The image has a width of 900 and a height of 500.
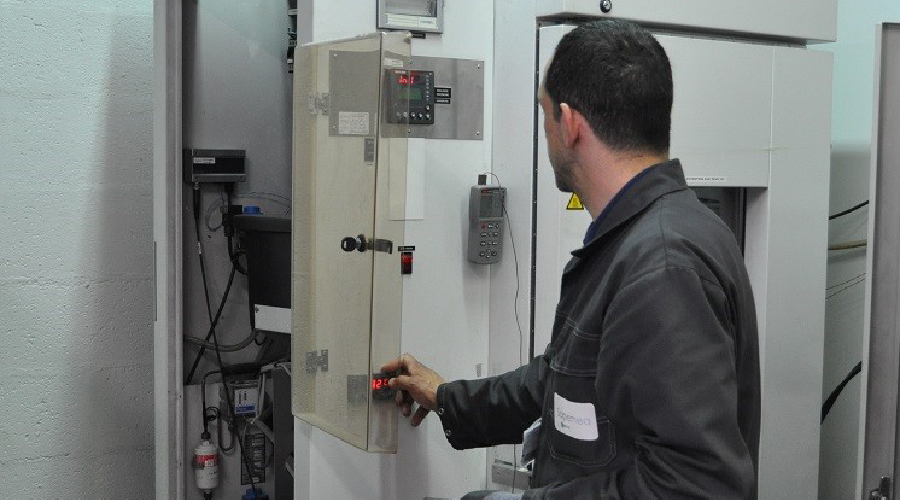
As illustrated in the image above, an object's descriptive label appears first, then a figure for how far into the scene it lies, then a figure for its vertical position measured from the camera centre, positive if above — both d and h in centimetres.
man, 134 -18
